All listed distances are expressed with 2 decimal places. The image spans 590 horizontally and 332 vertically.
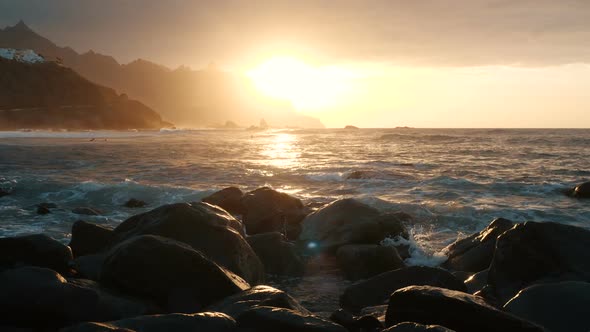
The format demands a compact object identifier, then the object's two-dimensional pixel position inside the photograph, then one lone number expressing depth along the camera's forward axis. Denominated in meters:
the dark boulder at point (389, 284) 7.13
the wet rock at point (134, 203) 17.00
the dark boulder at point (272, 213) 13.10
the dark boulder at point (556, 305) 5.30
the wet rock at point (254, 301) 5.20
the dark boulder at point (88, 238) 9.30
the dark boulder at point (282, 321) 4.43
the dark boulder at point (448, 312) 4.49
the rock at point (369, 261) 9.20
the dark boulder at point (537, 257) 7.06
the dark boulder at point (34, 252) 7.01
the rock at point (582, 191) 18.50
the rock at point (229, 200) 15.75
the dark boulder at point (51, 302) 5.17
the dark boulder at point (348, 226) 10.95
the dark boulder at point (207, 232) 7.50
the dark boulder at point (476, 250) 9.22
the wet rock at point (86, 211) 15.15
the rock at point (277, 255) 9.42
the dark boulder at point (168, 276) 5.95
